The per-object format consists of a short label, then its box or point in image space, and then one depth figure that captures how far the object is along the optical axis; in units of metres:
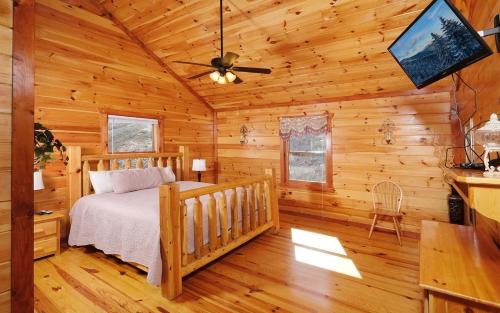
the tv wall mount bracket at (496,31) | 1.24
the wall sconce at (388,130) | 3.88
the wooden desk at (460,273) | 1.08
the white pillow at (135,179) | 3.48
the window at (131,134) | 4.01
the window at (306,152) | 4.48
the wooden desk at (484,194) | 1.00
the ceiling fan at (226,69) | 2.68
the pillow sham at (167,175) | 4.14
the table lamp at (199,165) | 4.80
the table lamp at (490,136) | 1.11
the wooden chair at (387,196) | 3.87
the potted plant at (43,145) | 2.54
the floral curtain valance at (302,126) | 4.46
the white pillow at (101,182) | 3.44
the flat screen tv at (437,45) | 1.34
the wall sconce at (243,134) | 5.41
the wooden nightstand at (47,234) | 2.86
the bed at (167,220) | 2.21
